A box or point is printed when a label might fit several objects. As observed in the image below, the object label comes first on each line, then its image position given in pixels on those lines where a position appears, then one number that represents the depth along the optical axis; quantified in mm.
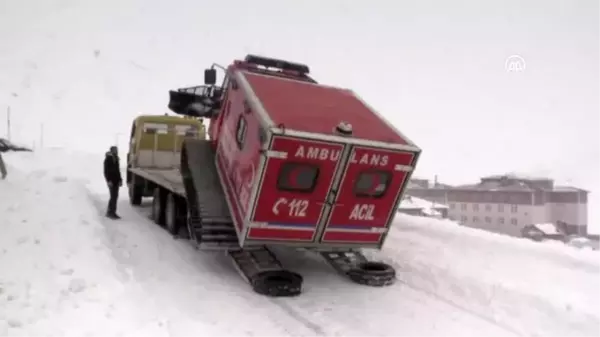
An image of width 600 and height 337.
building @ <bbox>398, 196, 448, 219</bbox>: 35656
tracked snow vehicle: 6938
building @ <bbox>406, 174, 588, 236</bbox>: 37938
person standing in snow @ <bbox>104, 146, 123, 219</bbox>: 11570
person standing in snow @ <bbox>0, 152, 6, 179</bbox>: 13508
